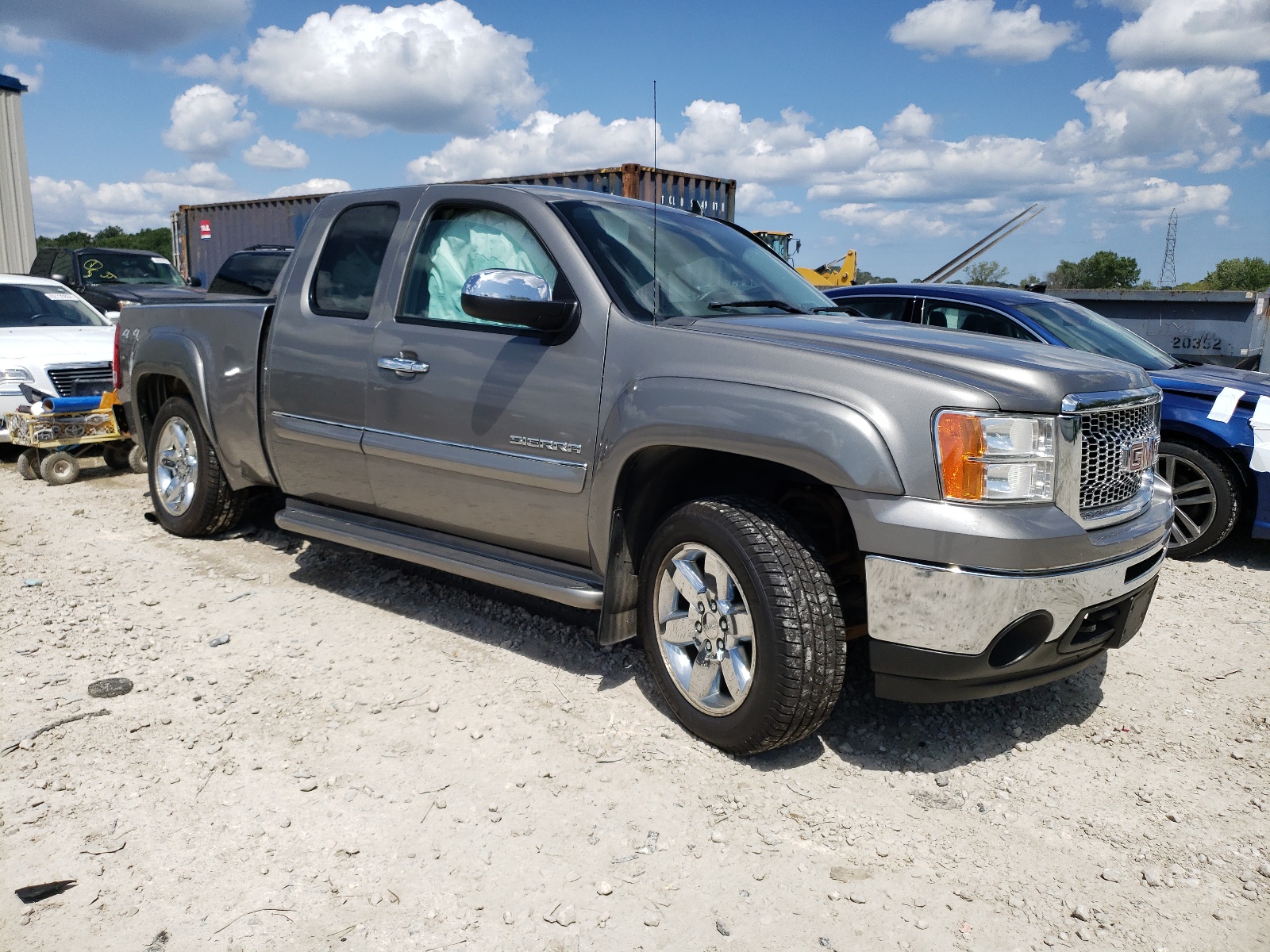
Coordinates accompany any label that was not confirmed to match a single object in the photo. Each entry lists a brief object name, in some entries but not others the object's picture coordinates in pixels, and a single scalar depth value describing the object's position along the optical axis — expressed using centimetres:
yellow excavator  1891
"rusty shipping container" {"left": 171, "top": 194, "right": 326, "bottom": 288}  2198
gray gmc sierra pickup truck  276
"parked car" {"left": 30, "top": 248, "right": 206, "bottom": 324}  1438
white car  811
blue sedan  561
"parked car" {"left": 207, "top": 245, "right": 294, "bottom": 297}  550
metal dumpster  996
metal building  2002
